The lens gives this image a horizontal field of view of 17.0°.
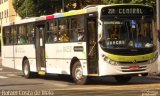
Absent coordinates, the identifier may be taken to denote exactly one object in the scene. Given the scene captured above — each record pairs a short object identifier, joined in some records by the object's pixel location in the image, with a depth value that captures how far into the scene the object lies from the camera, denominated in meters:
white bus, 19.44
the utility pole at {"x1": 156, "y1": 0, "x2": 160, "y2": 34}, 26.60
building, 102.25
